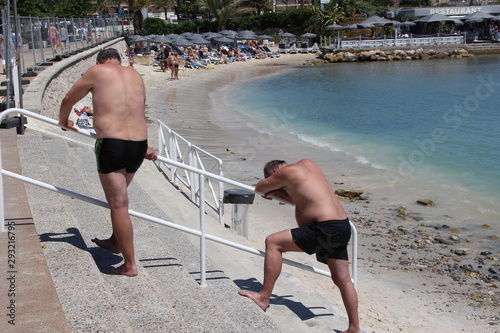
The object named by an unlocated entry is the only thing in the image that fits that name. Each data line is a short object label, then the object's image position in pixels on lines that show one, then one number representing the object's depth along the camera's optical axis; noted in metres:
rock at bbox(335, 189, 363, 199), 11.02
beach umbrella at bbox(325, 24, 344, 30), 56.66
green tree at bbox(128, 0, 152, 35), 47.09
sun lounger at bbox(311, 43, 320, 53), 54.31
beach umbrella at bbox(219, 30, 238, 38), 49.03
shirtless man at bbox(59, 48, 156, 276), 3.65
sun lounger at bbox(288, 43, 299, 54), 53.83
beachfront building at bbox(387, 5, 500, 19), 61.16
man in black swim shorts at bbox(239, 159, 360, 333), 3.81
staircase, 3.28
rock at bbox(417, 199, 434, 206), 10.65
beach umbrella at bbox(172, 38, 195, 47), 41.19
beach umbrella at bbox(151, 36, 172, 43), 42.31
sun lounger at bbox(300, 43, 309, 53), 54.16
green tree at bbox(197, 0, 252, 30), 59.31
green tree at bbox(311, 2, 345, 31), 60.44
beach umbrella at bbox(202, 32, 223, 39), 47.98
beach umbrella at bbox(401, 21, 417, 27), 55.78
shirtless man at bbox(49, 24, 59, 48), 17.93
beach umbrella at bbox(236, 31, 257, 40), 48.75
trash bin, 7.41
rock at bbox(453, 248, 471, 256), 8.15
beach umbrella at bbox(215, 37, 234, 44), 46.47
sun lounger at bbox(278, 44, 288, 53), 52.59
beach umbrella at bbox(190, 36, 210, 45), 42.94
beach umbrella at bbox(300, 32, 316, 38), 55.82
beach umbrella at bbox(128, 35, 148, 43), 41.22
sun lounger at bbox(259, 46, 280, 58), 50.03
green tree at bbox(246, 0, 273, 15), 73.62
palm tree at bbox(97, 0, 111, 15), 49.75
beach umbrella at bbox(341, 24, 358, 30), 56.58
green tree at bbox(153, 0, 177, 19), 60.30
